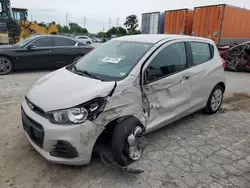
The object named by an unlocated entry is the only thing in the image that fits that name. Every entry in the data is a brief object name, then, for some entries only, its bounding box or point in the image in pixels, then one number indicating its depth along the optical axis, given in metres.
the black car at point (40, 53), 7.79
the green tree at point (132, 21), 69.56
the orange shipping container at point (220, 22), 11.69
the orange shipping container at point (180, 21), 13.43
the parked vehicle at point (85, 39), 34.28
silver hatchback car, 2.41
